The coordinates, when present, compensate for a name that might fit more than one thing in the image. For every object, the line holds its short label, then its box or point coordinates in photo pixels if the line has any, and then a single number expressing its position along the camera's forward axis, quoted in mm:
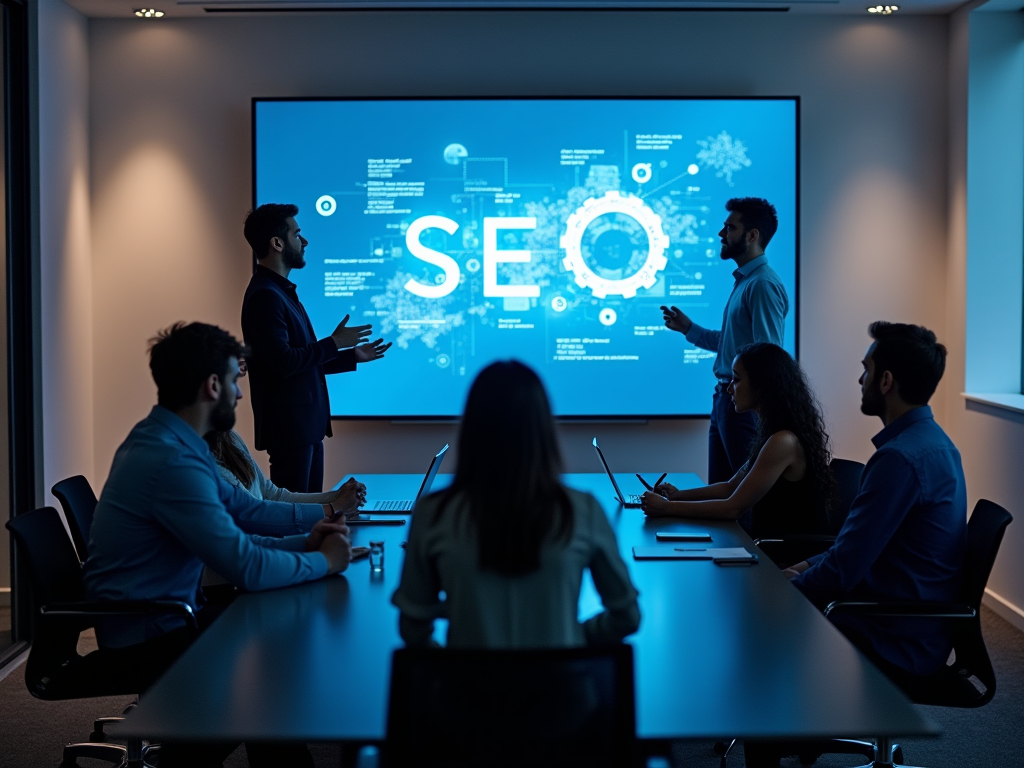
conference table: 1753
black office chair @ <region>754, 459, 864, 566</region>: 3469
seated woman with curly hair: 3453
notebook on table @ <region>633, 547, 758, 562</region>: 2895
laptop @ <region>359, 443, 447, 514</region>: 3587
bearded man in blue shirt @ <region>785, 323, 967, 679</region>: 2758
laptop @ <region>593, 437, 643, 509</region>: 3729
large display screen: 5582
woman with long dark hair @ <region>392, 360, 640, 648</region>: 1765
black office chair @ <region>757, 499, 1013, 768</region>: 2648
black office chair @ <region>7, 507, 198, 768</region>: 2652
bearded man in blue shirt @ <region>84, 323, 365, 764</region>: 2566
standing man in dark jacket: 4312
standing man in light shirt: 4812
